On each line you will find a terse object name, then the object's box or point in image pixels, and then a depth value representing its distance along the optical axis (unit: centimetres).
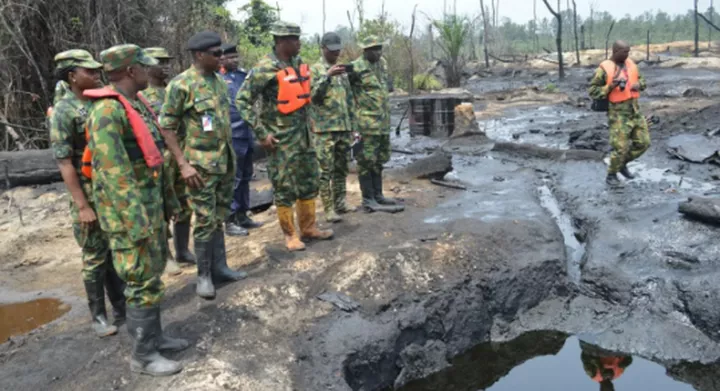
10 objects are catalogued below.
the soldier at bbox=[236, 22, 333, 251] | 454
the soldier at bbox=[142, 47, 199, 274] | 459
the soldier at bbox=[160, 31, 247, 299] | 379
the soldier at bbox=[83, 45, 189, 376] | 284
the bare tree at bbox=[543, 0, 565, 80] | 2118
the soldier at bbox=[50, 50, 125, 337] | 328
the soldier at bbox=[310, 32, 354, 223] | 512
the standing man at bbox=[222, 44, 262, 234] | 575
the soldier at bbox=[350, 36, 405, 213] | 574
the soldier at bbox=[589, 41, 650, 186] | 670
